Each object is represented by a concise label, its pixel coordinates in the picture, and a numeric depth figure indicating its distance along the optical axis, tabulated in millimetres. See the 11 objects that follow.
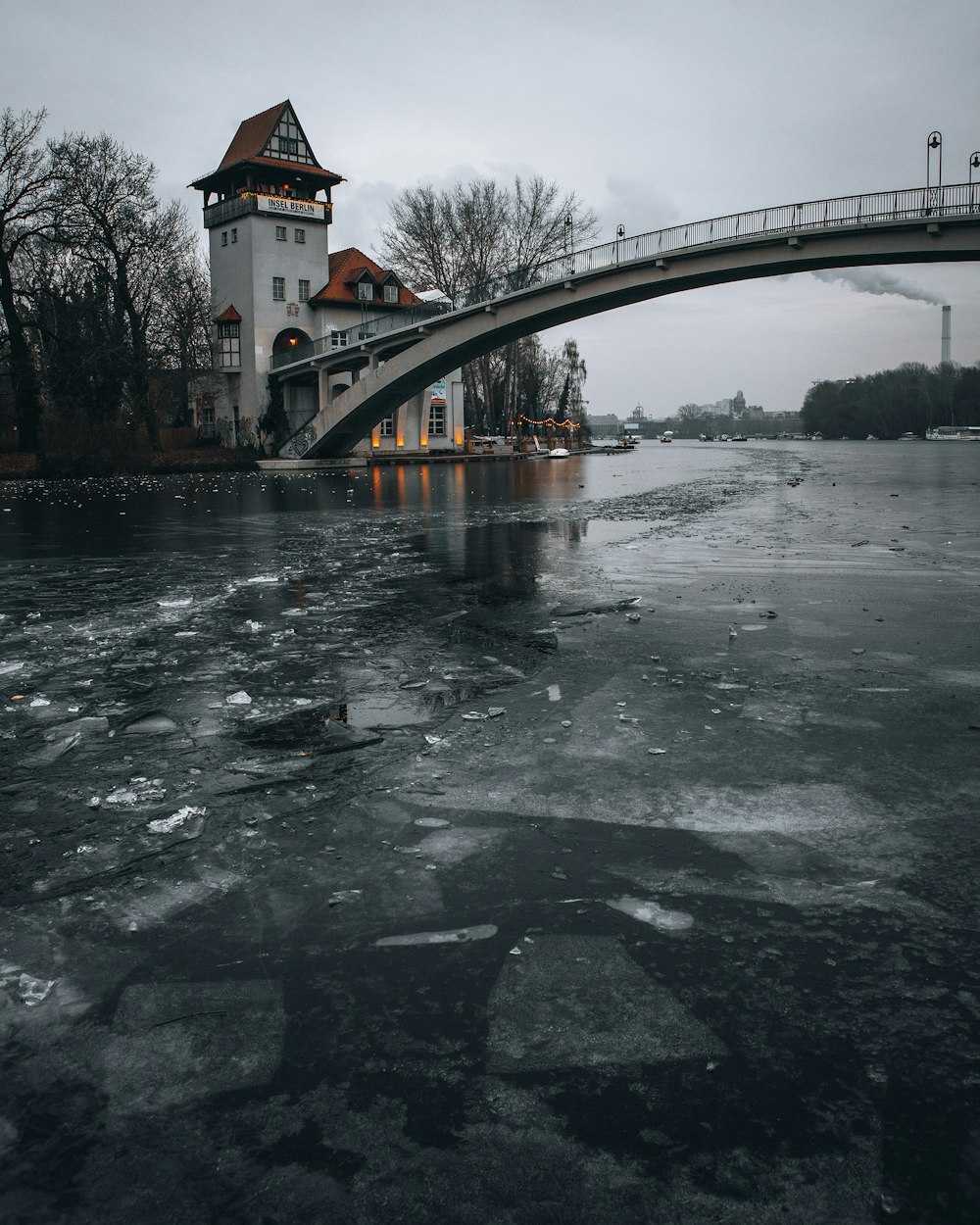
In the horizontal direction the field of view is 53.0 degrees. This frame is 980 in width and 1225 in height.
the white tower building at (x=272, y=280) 57344
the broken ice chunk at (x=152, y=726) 4539
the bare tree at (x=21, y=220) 38938
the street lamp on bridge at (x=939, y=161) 32844
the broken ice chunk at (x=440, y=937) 2596
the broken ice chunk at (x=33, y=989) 2355
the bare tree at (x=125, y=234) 40781
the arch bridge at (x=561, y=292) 33969
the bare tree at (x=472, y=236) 63250
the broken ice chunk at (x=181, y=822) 3389
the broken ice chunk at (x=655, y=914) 2664
